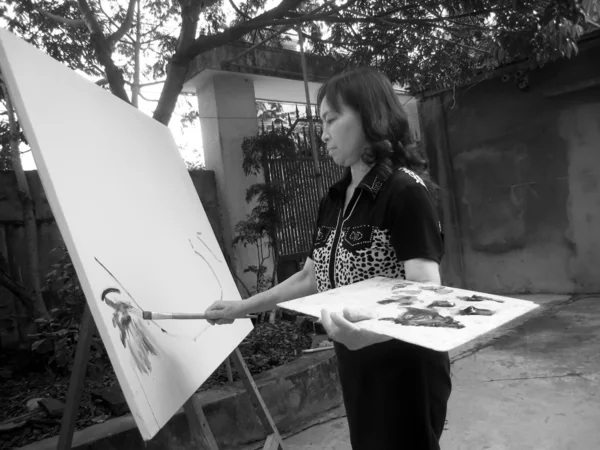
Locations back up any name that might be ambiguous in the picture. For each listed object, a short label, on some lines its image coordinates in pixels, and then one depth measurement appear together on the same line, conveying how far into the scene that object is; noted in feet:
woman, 3.07
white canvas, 2.94
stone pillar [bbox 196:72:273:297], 13.93
